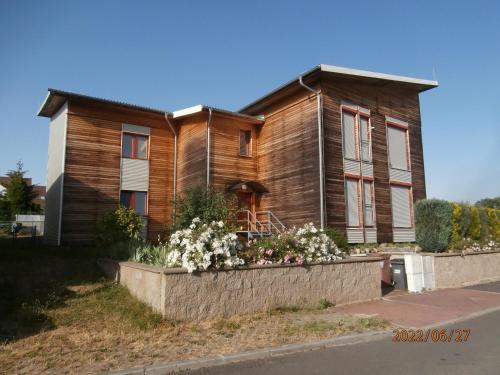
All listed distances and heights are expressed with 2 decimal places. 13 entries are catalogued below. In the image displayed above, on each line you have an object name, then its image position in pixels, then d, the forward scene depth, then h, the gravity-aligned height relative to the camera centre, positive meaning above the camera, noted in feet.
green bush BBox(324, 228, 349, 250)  45.26 +0.30
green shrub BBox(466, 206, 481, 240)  55.47 +2.17
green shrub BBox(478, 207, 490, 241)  57.62 +2.39
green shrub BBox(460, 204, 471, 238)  53.11 +2.76
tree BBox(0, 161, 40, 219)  116.78 +13.31
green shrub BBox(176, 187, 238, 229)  48.94 +4.23
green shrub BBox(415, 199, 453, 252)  49.65 +2.08
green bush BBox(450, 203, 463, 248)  50.78 +1.98
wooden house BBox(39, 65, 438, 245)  58.03 +13.47
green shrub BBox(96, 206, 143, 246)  49.11 +1.78
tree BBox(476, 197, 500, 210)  264.52 +27.16
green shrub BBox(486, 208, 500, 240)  61.21 +2.70
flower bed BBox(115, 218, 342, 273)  27.91 -0.73
